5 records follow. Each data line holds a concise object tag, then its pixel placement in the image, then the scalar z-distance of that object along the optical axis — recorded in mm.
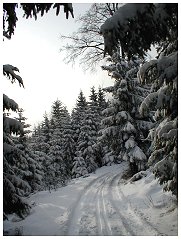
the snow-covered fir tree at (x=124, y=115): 24891
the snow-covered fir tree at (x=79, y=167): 41466
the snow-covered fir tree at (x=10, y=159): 9461
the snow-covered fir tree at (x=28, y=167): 28188
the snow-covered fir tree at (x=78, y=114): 47312
